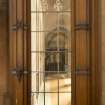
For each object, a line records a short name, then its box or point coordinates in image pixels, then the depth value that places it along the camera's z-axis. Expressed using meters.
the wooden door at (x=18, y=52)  2.74
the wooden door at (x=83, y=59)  2.70
